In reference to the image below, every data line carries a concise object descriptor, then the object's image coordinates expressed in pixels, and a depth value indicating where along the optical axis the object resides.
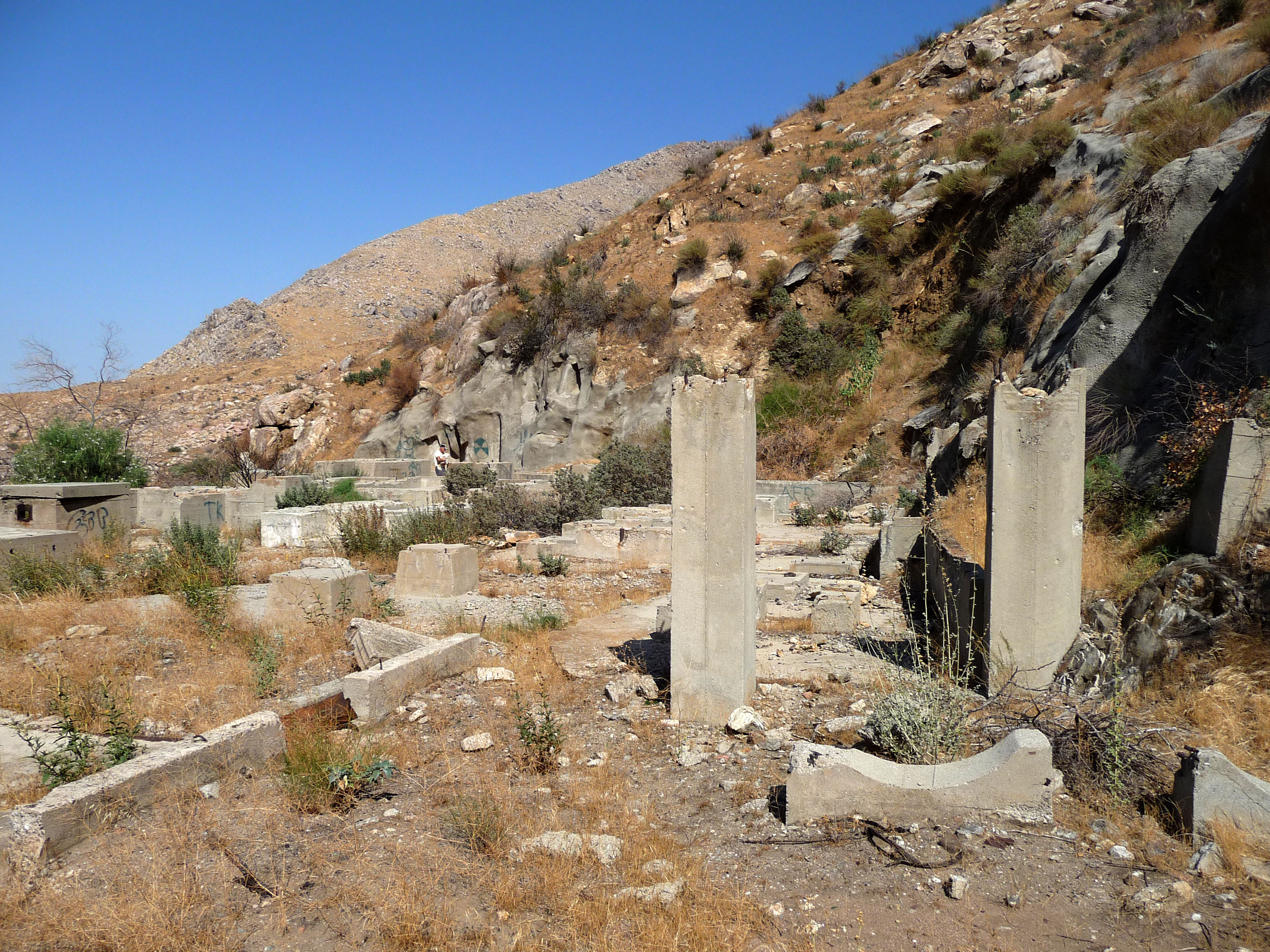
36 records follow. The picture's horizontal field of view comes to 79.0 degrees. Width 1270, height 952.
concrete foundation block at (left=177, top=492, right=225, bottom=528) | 15.45
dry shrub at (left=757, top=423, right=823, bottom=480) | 19.91
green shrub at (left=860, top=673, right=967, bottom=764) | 4.33
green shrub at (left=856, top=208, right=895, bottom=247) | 23.80
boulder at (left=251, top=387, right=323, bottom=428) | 33.00
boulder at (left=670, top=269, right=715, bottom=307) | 26.27
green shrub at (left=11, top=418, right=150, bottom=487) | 16.36
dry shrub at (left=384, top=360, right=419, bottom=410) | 31.38
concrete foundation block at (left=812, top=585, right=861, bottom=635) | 7.70
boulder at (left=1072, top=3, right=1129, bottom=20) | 29.02
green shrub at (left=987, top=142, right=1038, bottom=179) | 18.77
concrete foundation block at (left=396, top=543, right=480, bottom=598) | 9.85
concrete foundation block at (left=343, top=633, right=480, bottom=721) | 5.81
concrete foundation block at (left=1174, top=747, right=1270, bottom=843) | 3.43
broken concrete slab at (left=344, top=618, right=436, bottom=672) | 7.35
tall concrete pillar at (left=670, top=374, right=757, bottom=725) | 5.22
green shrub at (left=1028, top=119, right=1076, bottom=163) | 18.30
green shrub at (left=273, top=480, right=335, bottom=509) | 17.14
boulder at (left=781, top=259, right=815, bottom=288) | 24.83
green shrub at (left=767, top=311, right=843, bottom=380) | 23.03
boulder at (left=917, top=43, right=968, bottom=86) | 31.83
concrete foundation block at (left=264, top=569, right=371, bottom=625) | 8.39
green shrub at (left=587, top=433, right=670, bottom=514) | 16.58
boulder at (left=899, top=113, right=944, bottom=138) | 29.23
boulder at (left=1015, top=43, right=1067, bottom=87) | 27.11
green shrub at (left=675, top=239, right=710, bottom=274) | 26.38
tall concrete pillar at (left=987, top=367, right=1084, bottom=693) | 5.45
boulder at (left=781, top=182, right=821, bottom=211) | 28.84
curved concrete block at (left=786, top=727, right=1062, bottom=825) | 3.81
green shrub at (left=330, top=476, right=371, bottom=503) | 17.88
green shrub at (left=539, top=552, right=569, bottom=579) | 11.52
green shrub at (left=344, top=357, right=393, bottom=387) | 33.62
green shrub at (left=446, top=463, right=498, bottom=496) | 18.75
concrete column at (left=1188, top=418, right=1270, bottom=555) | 6.20
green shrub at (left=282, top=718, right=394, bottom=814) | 4.34
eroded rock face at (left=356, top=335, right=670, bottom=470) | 25.22
